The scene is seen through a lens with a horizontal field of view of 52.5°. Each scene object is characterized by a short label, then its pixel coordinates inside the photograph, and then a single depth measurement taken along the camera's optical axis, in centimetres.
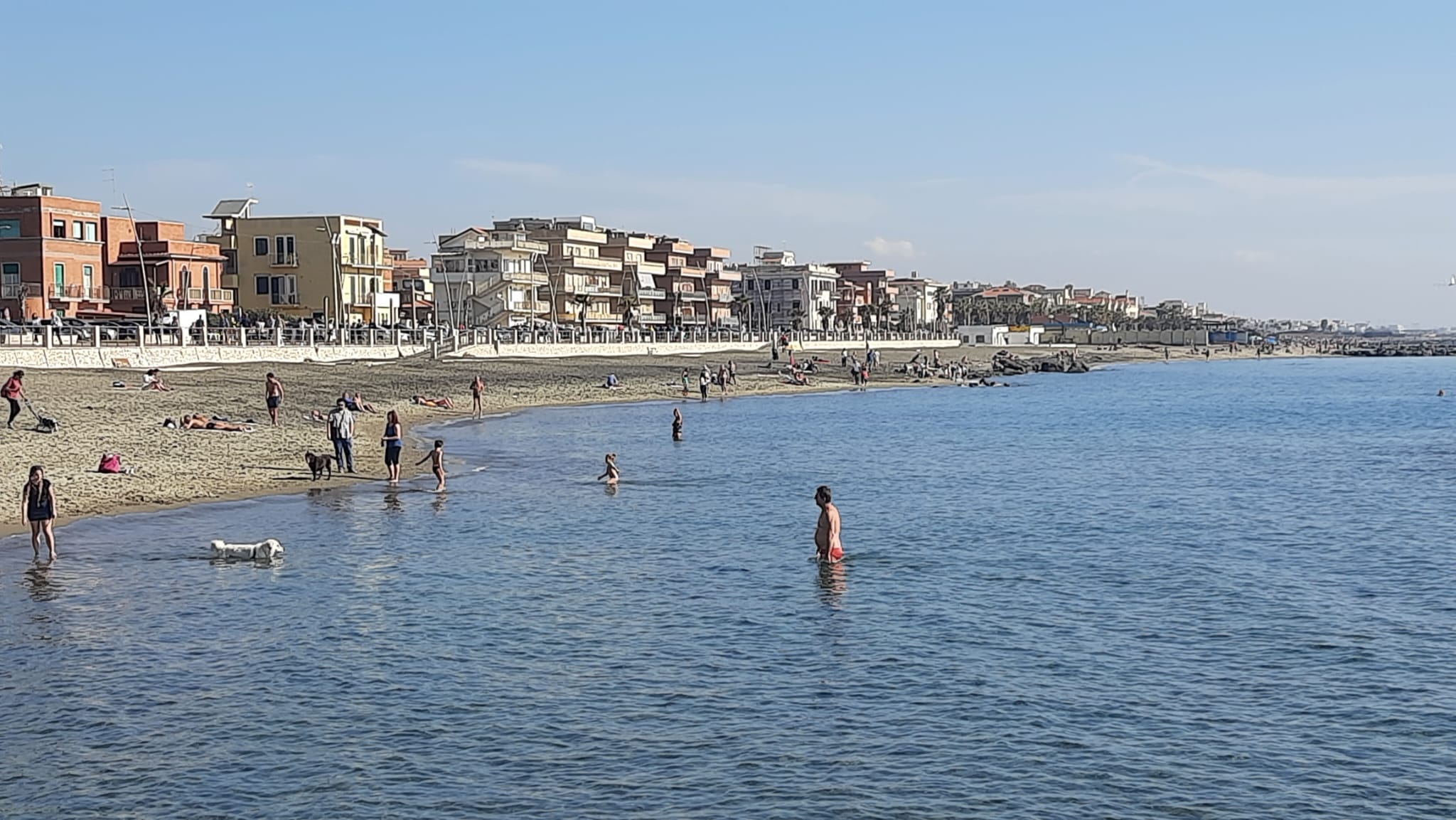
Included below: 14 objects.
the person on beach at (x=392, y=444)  2961
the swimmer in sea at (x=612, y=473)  3212
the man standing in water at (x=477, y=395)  5062
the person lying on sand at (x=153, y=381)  4312
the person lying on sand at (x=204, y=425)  3581
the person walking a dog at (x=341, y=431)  3020
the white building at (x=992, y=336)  16438
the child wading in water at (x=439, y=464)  2967
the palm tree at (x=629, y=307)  12169
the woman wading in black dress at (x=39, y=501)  1956
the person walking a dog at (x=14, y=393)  3150
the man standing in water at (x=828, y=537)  2177
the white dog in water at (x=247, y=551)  2080
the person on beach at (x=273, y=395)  3750
